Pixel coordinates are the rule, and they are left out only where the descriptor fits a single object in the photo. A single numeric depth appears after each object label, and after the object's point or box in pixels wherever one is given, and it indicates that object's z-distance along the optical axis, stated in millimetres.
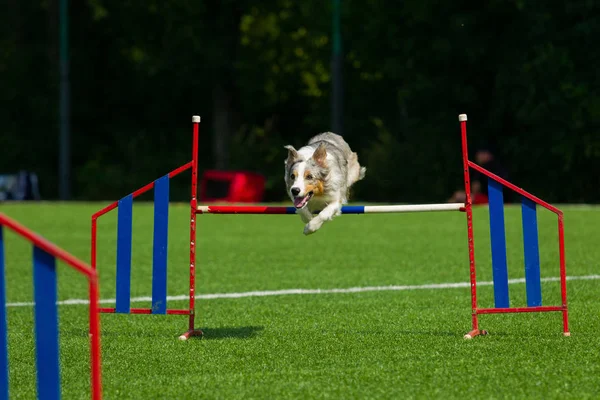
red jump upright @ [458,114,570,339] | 16625
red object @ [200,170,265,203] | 62031
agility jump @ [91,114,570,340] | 16578
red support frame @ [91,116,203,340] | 16781
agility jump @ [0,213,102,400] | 9445
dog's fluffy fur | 16766
